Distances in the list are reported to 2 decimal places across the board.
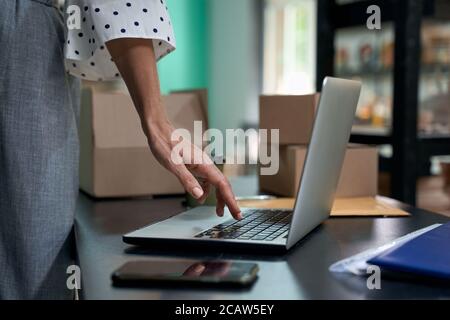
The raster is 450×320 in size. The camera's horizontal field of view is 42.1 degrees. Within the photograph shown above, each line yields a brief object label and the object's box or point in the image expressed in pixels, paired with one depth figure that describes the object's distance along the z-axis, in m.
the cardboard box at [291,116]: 1.42
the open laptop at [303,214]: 0.75
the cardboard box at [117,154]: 1.39
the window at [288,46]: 4.87
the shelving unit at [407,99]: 1.49
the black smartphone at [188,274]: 0.61
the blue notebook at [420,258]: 0.62
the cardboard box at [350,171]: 1.35
